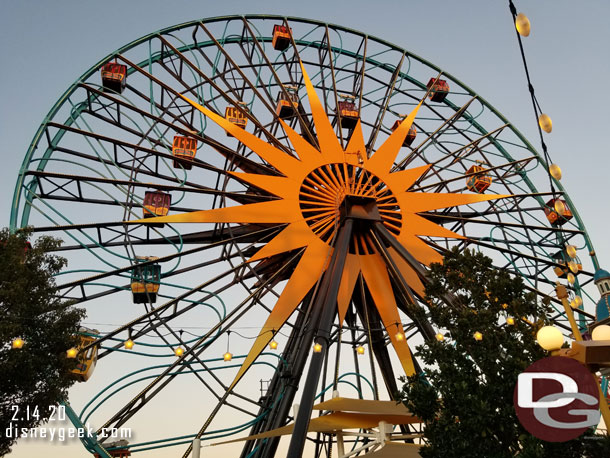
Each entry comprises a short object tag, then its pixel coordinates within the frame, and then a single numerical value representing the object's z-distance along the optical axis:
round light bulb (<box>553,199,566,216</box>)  12.16
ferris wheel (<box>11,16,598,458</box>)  12.30
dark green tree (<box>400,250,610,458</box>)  7.52
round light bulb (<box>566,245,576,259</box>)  18.12
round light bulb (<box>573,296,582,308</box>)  16.05
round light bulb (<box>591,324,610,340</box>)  5.59
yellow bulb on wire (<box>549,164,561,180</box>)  8.53
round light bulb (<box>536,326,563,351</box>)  5.37
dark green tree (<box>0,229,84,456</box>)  8.98
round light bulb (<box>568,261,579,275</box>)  18.24
